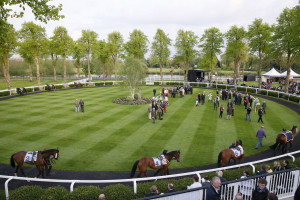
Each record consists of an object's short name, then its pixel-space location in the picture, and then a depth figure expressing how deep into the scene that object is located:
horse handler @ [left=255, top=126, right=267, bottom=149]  10.76
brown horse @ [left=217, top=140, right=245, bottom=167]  8.18
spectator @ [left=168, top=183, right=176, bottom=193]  5.41
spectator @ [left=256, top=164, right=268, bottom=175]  6.14
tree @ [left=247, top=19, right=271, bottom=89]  29.20
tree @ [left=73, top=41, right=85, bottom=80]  41.31
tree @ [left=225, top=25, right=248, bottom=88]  36.03
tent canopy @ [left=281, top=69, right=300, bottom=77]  38.38
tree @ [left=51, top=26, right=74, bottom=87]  37.59
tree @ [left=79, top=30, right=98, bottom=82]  42.09
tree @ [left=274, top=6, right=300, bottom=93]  23.92
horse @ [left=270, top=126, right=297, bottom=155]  9.84
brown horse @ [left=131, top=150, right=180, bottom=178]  7.36
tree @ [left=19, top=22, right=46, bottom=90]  32.06
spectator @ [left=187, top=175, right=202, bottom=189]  5.53
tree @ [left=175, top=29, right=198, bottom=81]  43.41
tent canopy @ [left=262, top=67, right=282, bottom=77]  39.49
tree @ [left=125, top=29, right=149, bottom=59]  44.91
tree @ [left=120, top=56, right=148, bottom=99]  22.86
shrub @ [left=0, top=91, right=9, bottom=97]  27.50
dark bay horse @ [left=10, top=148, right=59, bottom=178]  7.81
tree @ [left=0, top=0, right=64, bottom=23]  9.98
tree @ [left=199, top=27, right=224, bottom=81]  40.03
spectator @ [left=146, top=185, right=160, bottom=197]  5.19
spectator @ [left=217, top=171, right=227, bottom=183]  5.92
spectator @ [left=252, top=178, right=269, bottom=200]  4.76
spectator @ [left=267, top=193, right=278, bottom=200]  3.84
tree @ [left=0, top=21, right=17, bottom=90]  28.03
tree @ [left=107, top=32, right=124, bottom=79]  49.42
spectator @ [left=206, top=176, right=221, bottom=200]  4.58
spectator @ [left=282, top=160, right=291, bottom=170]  6.79
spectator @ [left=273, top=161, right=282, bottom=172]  6.68
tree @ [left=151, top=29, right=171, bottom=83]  43.47
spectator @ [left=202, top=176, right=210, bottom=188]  5.25
